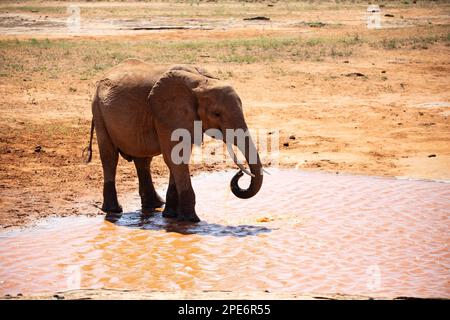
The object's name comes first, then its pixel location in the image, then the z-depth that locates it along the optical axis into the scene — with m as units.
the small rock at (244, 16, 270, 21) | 35.66
